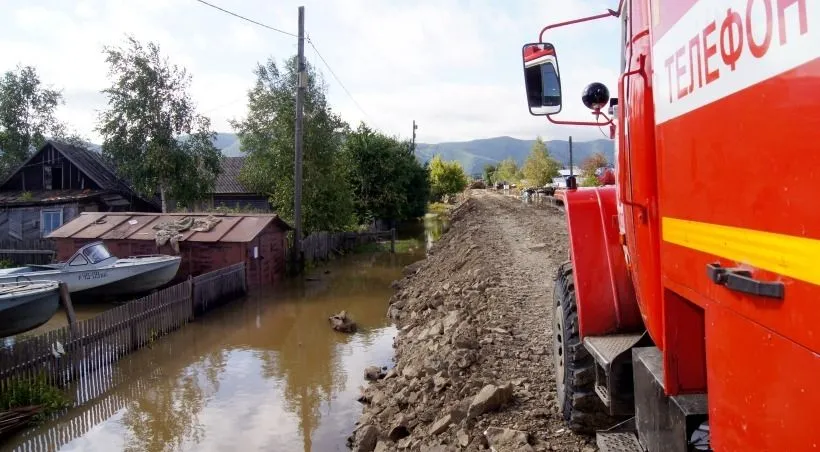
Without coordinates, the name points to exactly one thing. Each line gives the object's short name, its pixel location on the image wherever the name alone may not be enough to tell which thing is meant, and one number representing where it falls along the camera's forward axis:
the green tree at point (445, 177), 73.06
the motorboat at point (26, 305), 10.95
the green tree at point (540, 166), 56.75
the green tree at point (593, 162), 19.21
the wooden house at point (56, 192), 25.06
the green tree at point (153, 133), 26.69
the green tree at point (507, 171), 103.62
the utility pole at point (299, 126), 21.26
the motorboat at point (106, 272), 15.43
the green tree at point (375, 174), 33.16
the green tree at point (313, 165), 25.25
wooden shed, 18.00
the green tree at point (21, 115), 34.26
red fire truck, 1.63
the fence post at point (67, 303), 10.84
